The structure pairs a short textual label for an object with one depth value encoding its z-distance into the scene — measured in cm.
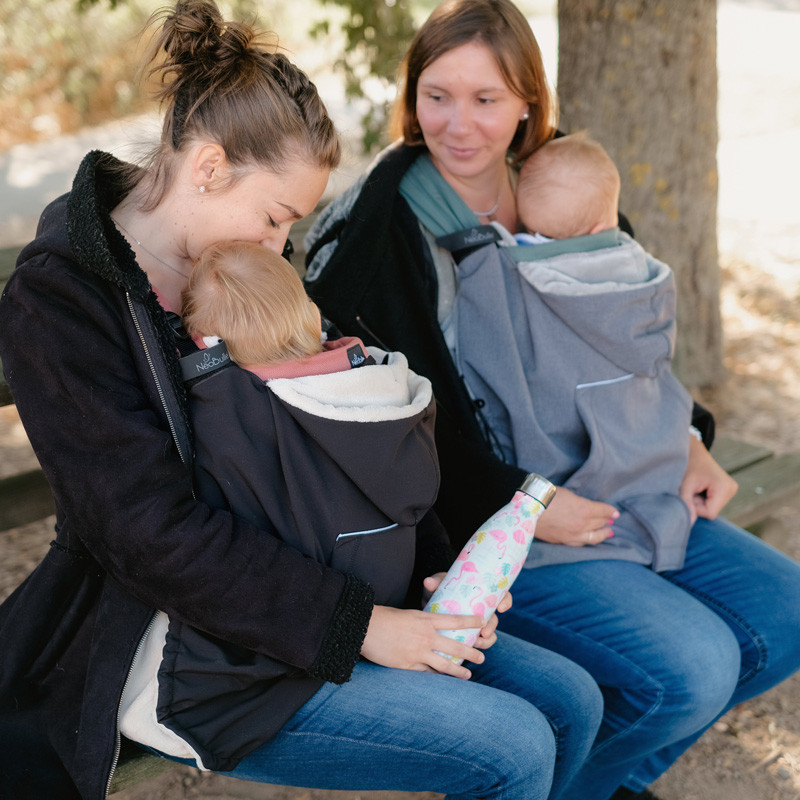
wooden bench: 285
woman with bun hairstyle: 158
